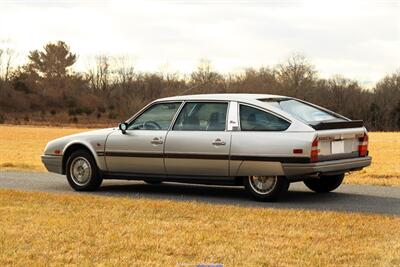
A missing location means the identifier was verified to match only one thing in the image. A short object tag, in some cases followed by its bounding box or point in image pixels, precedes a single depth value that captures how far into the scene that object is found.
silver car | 8.48
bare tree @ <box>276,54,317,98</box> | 90.12
